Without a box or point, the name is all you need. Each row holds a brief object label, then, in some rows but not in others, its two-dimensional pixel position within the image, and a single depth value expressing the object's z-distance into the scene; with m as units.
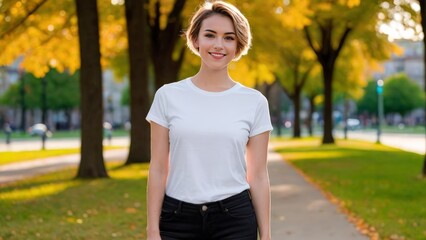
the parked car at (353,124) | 92.80
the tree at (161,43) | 23.89
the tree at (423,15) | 15.59
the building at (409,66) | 134.25
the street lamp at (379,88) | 39.66
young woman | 2.96
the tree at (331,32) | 27.28
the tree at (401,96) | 108.12
